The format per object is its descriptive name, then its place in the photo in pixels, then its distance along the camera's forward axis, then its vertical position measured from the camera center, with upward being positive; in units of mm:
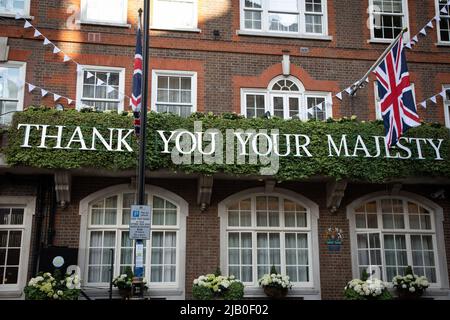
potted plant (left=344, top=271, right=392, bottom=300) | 14336 -59
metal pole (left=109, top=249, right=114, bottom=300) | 14081 +397
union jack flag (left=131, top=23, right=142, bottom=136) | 11758 +4216
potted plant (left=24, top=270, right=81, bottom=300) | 13227 +29
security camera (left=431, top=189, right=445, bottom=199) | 16438 +2735
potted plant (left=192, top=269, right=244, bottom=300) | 14086 -26
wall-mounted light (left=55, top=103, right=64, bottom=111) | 15239 +4988
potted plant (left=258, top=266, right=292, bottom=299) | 14797 +75
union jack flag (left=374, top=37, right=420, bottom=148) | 13383 +4679
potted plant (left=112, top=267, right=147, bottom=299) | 14352 +105
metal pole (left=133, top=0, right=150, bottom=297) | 10562 +3358
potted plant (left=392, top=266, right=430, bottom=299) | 15234 +70
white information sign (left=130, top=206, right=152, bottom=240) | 10625 +1251
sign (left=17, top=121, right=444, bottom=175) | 14109 +3752
